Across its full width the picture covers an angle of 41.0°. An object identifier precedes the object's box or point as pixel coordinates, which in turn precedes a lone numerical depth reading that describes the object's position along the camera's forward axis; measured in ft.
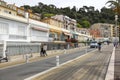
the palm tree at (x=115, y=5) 57.32
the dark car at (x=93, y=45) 150.22
